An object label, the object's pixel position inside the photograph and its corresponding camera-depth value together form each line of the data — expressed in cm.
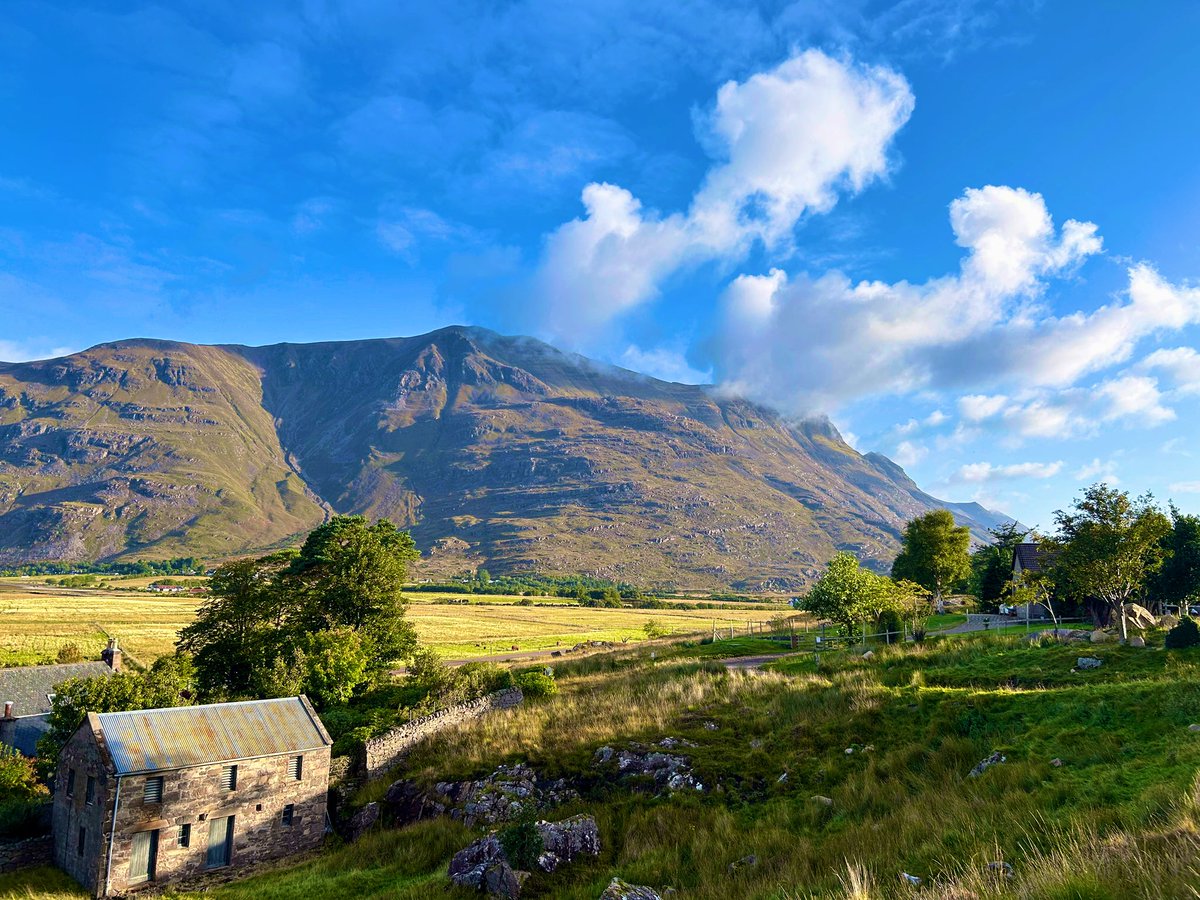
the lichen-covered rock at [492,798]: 2731
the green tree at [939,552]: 7681
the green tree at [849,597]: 4753
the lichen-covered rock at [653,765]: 2567
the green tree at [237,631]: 4709
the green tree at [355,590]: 5141
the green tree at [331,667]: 4497
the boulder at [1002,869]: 997
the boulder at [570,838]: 2167
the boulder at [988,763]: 1917
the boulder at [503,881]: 1988
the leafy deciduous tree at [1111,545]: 3412
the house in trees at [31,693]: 4747
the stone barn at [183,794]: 2962
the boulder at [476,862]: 2077
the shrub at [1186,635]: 2936
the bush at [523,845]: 2117
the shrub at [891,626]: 4792
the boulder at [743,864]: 1733
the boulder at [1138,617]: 4303
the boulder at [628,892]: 1591
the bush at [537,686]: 4328
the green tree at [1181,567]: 5222
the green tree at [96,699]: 3875
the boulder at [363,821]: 3384
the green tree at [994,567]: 6831
